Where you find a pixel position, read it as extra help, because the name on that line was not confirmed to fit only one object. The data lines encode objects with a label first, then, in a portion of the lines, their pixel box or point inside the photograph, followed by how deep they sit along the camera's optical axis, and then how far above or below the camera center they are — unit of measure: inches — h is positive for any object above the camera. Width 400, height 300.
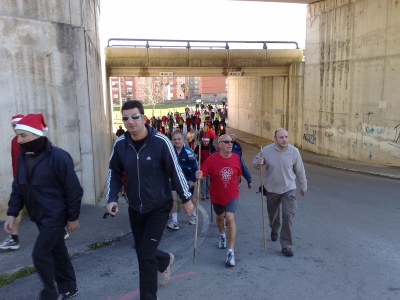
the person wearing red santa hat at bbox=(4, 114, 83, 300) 152.3 -37.4
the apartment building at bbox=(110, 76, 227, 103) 3890.7 +62.7
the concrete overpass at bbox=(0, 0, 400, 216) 293.1 +11.7
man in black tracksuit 152.3 -34.7
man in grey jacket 224.1 -49.4
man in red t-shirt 214.5 -48.2
